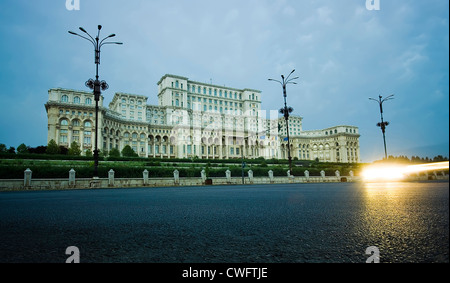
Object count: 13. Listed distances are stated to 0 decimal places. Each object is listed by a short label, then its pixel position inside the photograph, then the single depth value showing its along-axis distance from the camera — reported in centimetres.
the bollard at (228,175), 2820
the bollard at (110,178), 2141
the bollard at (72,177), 1972
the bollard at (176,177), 2486
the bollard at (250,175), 2930
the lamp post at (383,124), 2916
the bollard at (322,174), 3447
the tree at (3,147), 4562
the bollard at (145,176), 2334
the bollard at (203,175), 2653
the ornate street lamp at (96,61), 1848
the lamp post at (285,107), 2777
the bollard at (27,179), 1828
